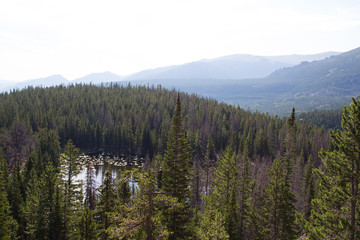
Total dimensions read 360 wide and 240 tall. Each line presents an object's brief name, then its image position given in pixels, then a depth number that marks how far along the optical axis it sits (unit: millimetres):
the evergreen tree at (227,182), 31259
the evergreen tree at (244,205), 31828
